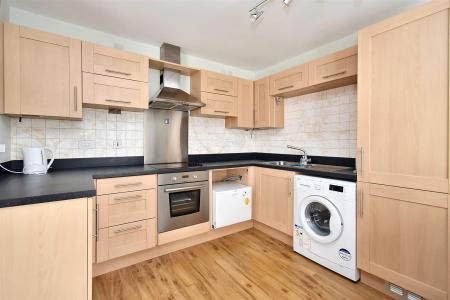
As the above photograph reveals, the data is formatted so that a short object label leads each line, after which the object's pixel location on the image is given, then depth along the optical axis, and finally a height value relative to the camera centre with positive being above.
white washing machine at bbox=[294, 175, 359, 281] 1.79 -0.70
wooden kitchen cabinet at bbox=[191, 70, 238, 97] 2.73 +0.90
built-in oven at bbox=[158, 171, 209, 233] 2.17 -0.56
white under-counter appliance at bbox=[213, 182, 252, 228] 2.52 -0.69
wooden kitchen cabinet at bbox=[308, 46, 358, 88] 2.05 +0.86
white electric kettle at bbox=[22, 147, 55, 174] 1.81 -0.11
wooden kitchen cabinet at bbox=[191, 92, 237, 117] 2.75 +0.59
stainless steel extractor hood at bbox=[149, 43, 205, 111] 2.39 +0.69
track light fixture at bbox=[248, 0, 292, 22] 1.80 +1.25
